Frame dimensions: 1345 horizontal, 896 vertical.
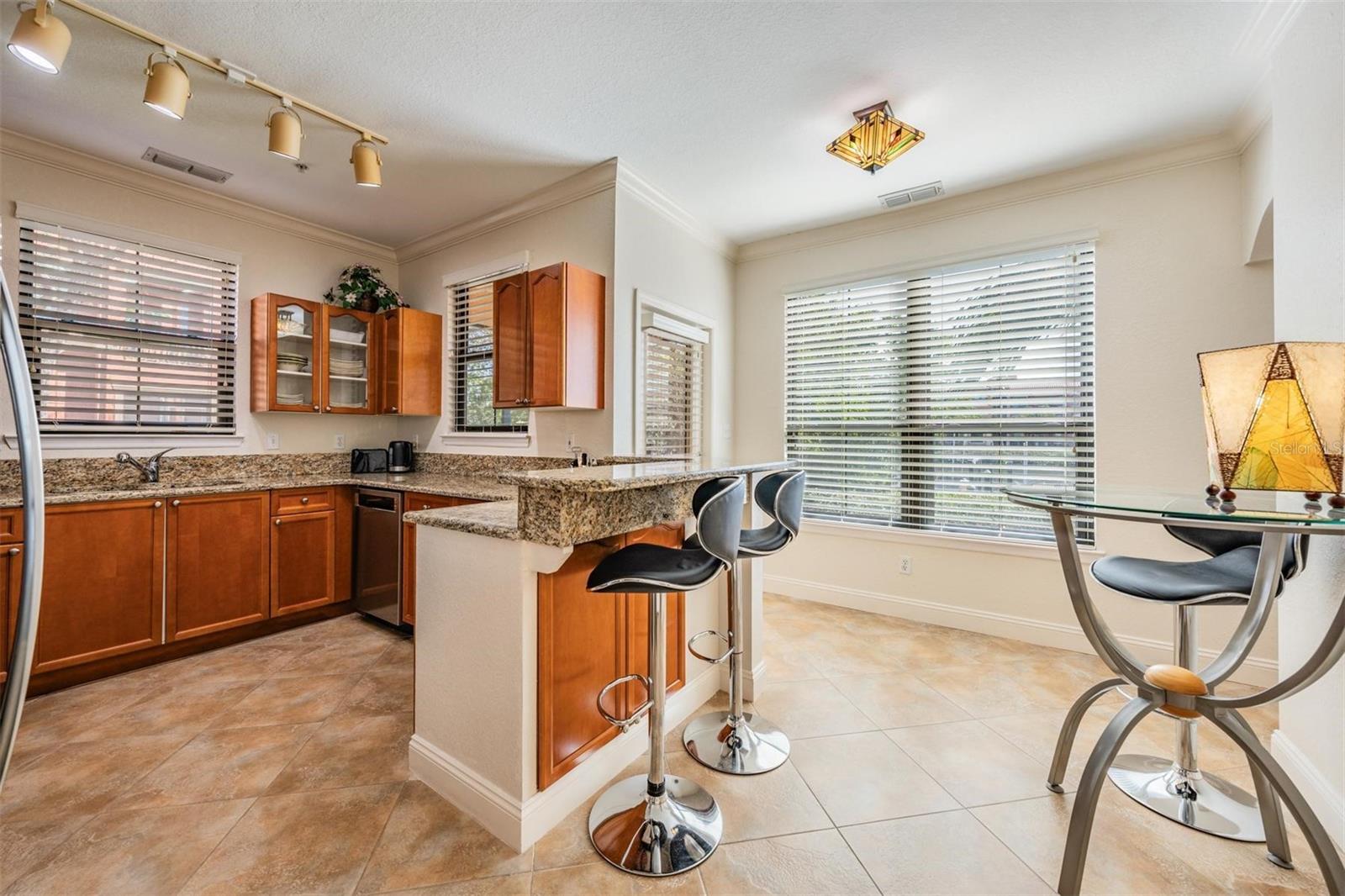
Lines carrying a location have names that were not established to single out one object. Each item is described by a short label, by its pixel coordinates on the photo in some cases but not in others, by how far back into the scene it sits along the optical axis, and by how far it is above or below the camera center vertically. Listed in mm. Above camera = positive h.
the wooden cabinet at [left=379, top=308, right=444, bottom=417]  3896 +655
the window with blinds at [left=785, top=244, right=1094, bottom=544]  3133 +386
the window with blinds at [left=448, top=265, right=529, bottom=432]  3826 +665
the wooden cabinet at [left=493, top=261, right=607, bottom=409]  2979 +655
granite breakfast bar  1601 -648
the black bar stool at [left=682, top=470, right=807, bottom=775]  1993 -1055
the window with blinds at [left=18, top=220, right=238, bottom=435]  2902 +692
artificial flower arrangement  3938 +1182
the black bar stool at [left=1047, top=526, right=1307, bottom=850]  1561 -876
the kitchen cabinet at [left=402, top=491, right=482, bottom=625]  3168 -593
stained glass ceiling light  2502 +1507
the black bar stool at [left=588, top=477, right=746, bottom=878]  1517 -790
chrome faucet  3092 -102
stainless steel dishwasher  3287 -671
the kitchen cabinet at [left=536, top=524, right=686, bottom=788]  1667 -718
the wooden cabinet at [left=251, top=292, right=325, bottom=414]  3572 +662
